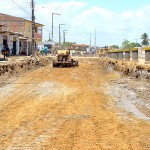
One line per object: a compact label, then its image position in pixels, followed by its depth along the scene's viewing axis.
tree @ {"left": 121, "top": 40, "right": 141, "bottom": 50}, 132.43
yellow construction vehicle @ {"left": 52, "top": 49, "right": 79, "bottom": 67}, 41.03
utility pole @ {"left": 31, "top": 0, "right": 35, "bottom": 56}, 44.72
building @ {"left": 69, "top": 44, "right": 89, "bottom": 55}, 152.98
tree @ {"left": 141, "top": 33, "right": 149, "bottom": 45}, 114.34
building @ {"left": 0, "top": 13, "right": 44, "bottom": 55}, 64.37
